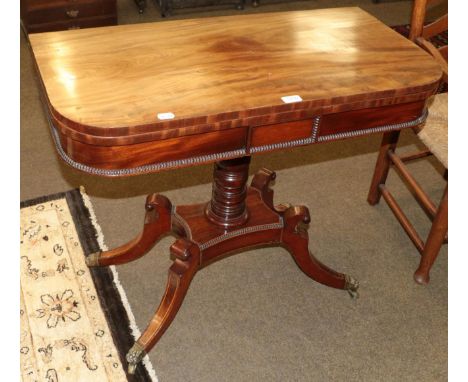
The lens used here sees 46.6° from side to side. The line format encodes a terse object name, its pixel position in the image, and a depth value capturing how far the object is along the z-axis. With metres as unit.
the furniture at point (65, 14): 3.30
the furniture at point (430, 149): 1.84
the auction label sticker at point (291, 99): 1.29
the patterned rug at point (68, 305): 1.70
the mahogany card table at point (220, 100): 1.23
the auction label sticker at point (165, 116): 1.20
